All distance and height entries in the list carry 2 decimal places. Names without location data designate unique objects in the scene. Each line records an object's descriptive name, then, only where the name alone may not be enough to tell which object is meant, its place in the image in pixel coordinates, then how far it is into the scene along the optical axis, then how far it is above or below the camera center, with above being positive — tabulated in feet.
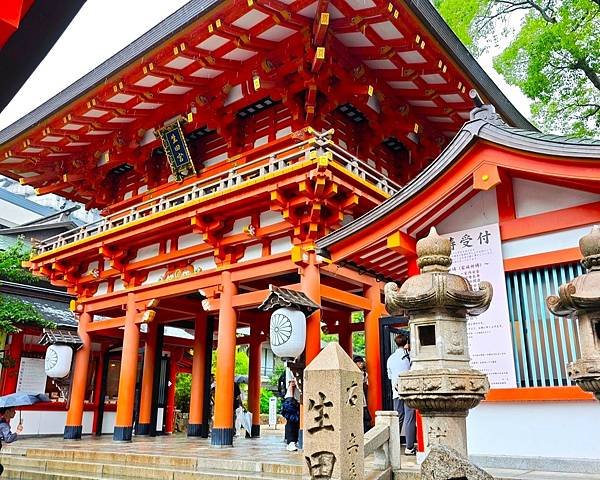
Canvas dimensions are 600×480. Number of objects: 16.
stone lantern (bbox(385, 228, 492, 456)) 15.42 +1.30
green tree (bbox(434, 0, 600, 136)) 44.04 +27.25
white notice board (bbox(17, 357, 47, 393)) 52.44 +0.90
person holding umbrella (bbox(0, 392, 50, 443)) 22.89 -0.93
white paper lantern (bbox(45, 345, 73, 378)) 45.96 +2.05
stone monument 16.34 -0.99
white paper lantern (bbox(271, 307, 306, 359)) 30.35 +2.97
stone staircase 24.14 -4.13
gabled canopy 19.71 +8.18
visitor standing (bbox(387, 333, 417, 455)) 26.58 +0.74
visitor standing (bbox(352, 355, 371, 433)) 34.06 -0.42
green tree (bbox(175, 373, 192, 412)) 74.02 -1.30
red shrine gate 33.17 +18.83
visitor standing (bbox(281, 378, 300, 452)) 32.99 -1.60
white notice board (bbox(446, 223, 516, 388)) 21.04 +3.06
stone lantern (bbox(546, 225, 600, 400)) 14.58 +2.17
